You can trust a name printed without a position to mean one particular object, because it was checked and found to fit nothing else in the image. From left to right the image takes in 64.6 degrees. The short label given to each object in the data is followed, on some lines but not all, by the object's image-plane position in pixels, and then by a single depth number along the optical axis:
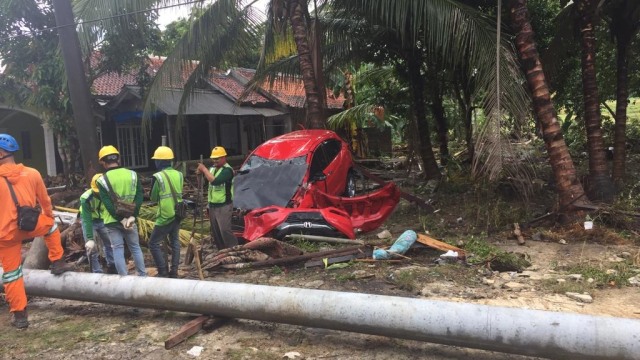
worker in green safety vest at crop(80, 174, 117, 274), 5.54
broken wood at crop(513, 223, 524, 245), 7.25
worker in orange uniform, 4.75
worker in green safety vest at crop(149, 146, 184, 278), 5.77
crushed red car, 7.34
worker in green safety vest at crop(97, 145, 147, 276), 5.36
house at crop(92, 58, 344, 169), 15.60
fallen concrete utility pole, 3.32
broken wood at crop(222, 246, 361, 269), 6.43
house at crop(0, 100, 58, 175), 17.50
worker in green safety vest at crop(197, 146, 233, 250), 7.03
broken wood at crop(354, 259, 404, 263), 6.38
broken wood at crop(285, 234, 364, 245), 7.09
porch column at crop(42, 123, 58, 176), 15.59
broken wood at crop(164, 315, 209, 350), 4.25
